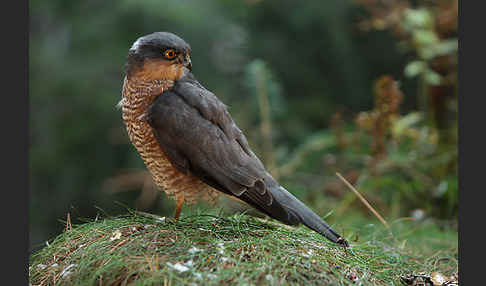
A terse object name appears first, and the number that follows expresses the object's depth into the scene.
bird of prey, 6.26
